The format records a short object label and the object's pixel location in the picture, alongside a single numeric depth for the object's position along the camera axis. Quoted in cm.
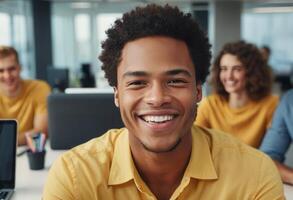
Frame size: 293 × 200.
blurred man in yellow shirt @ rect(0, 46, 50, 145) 279
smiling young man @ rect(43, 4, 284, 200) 102
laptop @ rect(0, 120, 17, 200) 170
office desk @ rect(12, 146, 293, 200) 164
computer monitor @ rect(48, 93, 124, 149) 211
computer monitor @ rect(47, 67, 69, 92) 494
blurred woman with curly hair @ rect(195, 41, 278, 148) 248
